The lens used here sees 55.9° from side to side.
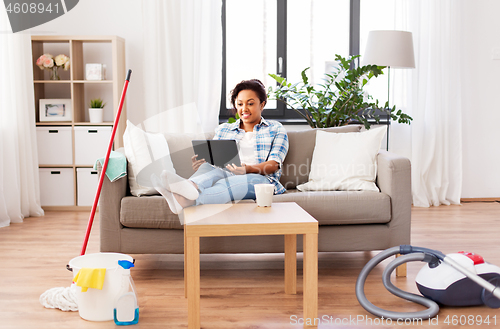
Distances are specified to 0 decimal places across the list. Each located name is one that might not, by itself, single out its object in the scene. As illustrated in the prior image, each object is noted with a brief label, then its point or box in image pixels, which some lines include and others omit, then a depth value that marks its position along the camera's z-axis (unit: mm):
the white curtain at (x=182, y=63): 4090
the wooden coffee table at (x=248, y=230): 1695
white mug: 1997
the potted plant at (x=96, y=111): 4008
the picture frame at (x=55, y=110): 4020
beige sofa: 2326
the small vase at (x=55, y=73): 4020
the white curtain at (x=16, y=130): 3541
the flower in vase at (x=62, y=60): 3957
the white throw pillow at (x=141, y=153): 2445
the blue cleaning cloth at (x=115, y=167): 2314
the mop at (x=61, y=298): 1911
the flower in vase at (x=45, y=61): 3934
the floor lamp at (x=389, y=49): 3670
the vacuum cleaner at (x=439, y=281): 1833
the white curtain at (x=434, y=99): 4152
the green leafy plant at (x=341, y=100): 3605
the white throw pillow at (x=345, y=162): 2570
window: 4418
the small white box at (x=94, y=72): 3996
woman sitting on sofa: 2262
